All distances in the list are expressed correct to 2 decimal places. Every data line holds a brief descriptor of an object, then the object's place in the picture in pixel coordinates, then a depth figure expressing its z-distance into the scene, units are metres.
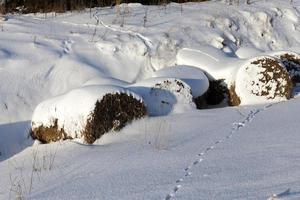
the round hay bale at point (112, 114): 11.96
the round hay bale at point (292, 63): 17.26
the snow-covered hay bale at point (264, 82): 15.42
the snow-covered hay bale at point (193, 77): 14.98
